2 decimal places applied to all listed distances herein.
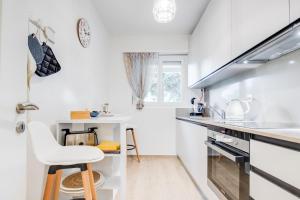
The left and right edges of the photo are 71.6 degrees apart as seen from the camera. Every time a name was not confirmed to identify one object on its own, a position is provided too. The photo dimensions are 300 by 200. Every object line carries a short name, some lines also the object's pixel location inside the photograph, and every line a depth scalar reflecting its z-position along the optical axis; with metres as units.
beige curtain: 4.26
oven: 1.34
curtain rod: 4.41
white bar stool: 1.17
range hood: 1.29
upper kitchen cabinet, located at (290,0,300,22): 1.13
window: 4.40
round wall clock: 2.48
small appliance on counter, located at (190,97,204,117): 3.72
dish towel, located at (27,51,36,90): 1.45
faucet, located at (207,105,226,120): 2.89
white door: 0.71
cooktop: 1.52
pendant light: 2.00
